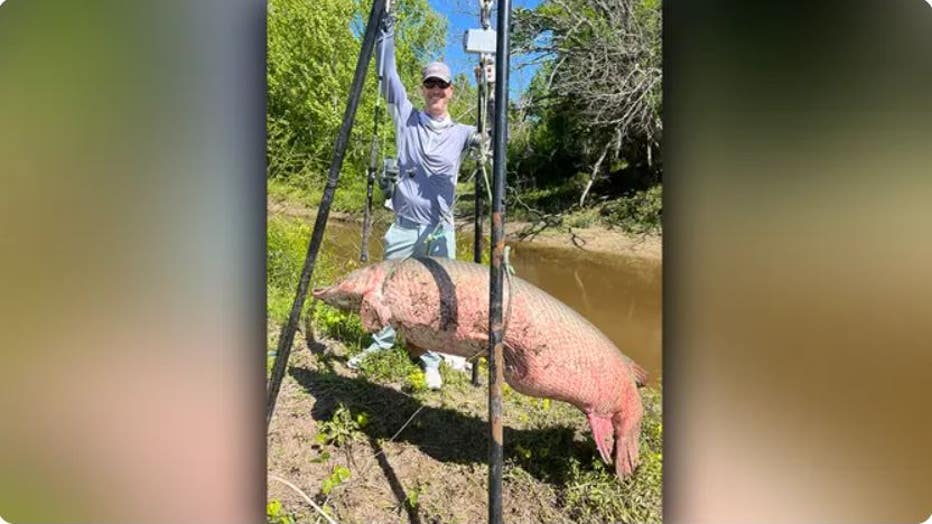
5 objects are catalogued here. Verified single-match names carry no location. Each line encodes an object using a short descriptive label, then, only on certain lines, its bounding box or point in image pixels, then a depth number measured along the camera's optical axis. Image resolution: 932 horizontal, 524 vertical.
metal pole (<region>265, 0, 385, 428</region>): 1.77
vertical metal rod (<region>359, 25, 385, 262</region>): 2.16
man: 2.10
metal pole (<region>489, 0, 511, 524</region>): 1.47
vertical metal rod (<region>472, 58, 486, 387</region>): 2.03
